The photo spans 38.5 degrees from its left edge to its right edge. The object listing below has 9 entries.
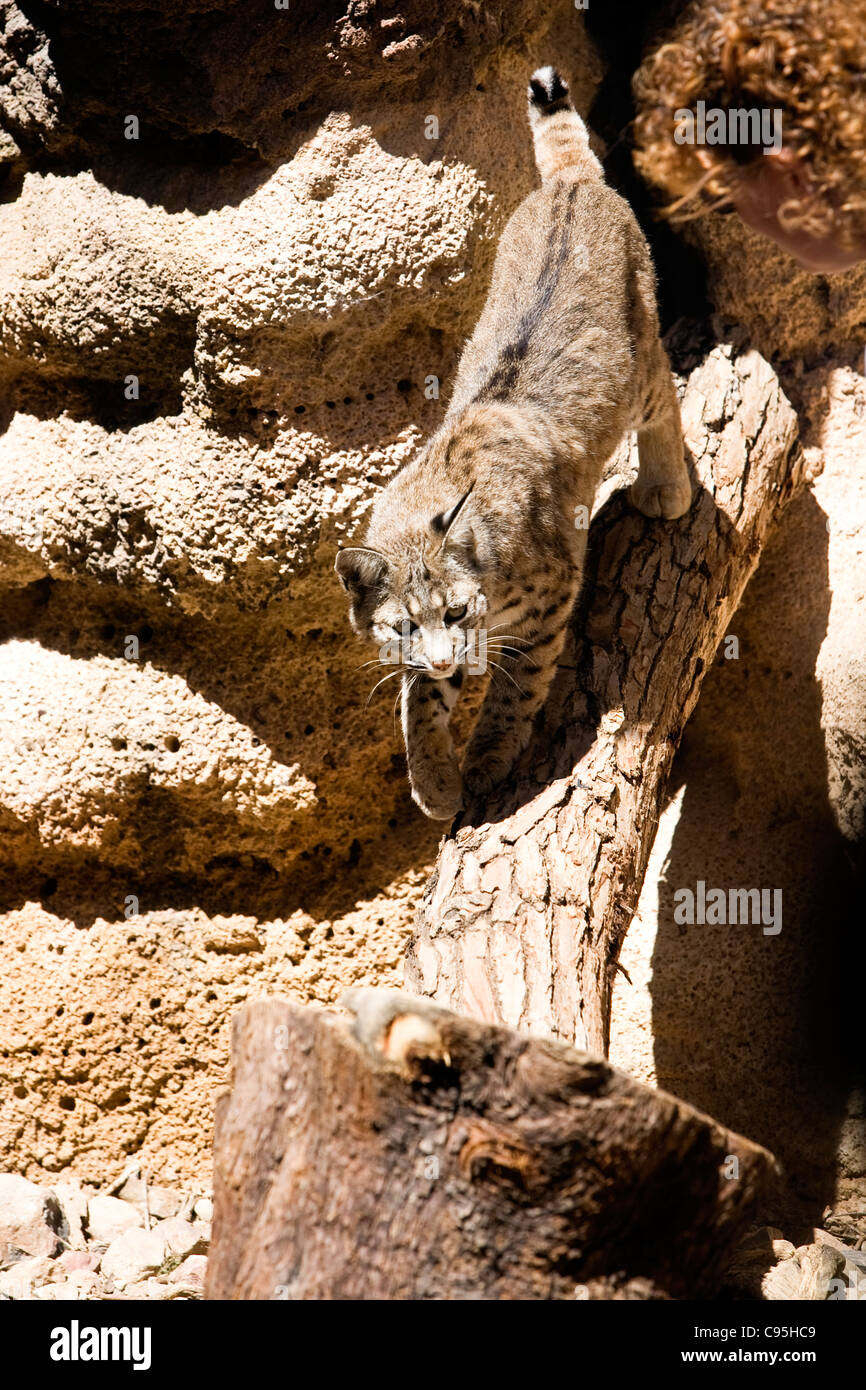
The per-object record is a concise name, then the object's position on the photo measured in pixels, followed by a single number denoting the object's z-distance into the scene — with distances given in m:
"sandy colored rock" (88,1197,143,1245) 4.52
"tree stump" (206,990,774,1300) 2.21
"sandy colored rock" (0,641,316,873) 4.77
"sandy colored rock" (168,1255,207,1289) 4.09
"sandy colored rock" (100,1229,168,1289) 4.16
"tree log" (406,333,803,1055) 3.23
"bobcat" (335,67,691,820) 3.94
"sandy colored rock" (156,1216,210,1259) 4.28
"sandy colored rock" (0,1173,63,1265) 4.22
